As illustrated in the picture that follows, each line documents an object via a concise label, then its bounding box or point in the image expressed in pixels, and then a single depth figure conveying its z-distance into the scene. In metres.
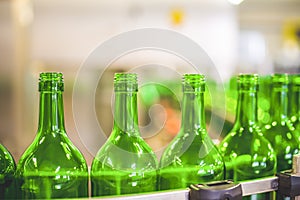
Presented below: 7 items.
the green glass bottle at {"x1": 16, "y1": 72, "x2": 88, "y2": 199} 0.80
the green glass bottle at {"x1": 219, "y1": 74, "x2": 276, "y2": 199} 0.88
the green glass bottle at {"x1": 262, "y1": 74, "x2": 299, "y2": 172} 0.92
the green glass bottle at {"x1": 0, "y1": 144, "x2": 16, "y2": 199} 0.81
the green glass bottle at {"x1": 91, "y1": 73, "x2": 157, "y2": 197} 0.82
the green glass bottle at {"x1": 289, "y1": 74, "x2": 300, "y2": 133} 0.95
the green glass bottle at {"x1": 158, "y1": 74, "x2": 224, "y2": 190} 0.83
